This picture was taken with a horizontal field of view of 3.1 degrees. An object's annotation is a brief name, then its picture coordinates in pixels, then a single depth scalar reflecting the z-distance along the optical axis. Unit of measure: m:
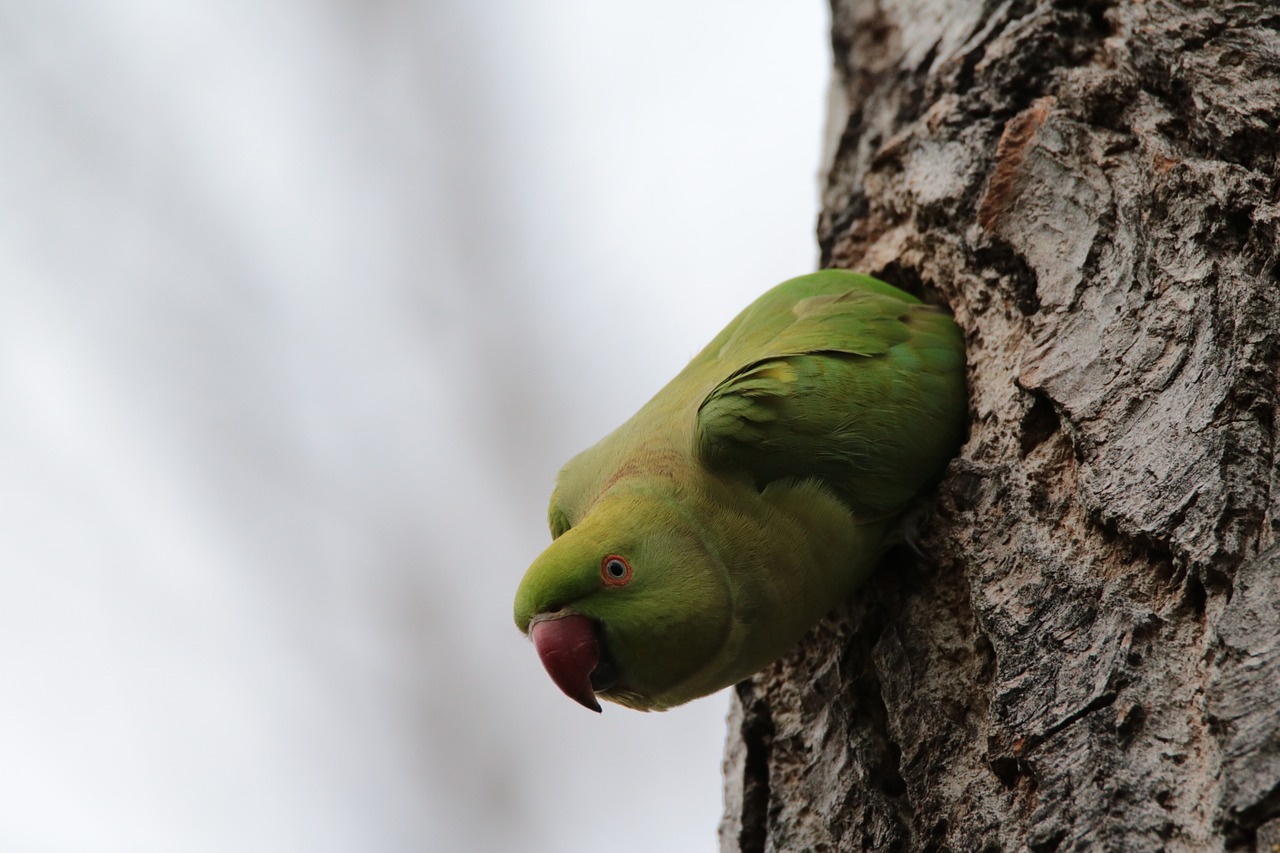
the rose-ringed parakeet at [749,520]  5.00
